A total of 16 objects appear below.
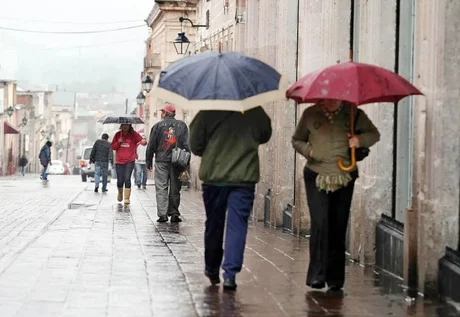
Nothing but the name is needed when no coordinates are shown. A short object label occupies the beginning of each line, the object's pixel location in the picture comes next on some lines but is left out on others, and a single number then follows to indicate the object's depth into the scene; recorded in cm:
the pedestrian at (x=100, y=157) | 3431
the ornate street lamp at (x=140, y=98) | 6159
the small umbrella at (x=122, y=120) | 2732
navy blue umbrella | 1072
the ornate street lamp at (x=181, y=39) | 3771
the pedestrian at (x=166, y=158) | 1967
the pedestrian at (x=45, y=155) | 5006
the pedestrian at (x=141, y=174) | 3841
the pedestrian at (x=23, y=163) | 8688
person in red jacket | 2558
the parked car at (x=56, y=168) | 9334
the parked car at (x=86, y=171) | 5447
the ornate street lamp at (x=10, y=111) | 8831
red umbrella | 1025
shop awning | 9006
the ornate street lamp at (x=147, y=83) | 5083
